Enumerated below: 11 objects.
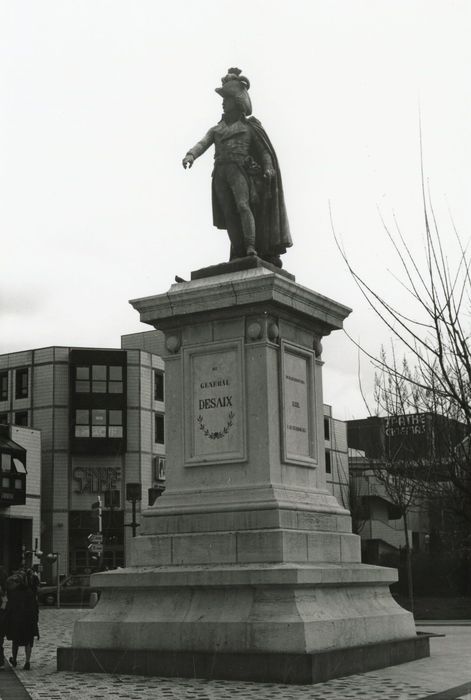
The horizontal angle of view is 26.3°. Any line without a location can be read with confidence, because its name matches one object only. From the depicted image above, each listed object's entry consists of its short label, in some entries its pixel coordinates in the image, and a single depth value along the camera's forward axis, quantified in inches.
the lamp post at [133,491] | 1450.8
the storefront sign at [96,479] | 2618.1
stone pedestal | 476.4
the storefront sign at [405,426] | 1369.3
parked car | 1793.8
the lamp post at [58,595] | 1643.8
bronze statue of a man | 601.9
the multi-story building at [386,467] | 1365.7
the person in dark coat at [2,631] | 560.0
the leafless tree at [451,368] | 303.0
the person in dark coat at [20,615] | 573.6
